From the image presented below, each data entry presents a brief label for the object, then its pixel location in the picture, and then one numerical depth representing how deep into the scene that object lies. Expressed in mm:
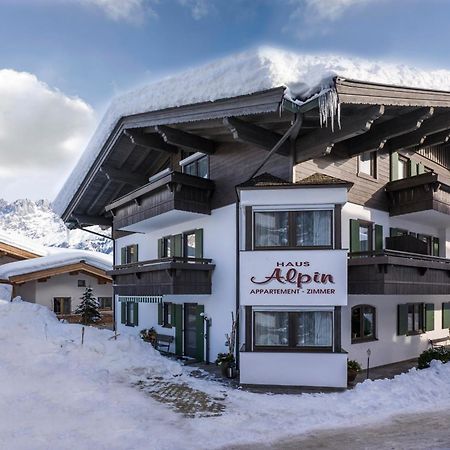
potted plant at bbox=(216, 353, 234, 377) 13594
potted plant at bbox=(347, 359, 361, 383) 12641
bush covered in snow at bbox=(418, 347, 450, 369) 14078
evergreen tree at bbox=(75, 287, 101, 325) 28594
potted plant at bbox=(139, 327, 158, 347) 19166
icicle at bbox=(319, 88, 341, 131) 10773
